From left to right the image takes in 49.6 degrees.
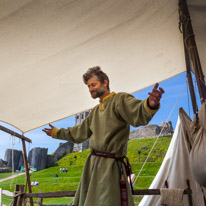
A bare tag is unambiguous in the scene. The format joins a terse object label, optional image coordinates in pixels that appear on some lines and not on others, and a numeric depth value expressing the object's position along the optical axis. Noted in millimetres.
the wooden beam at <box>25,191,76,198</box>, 1653
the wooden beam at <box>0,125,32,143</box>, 2230
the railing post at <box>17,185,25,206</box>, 1958
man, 1016
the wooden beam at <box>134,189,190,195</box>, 1499
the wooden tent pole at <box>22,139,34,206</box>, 2455
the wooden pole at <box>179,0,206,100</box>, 1786
